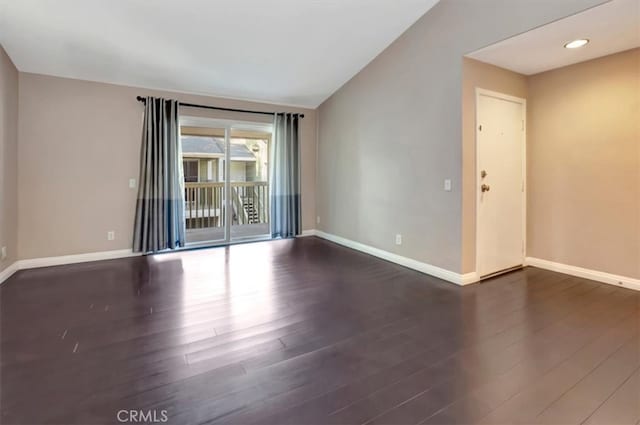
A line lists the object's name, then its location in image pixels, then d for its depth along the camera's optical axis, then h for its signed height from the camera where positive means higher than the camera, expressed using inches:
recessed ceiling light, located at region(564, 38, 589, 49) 112.7 +62.1
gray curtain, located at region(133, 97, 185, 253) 175.9 +18.9
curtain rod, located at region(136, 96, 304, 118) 175.4 +66.2
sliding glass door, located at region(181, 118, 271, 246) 205.0 +24.3
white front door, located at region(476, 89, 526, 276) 134.6 +14.7
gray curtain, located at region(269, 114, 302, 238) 220.4 +27.8
